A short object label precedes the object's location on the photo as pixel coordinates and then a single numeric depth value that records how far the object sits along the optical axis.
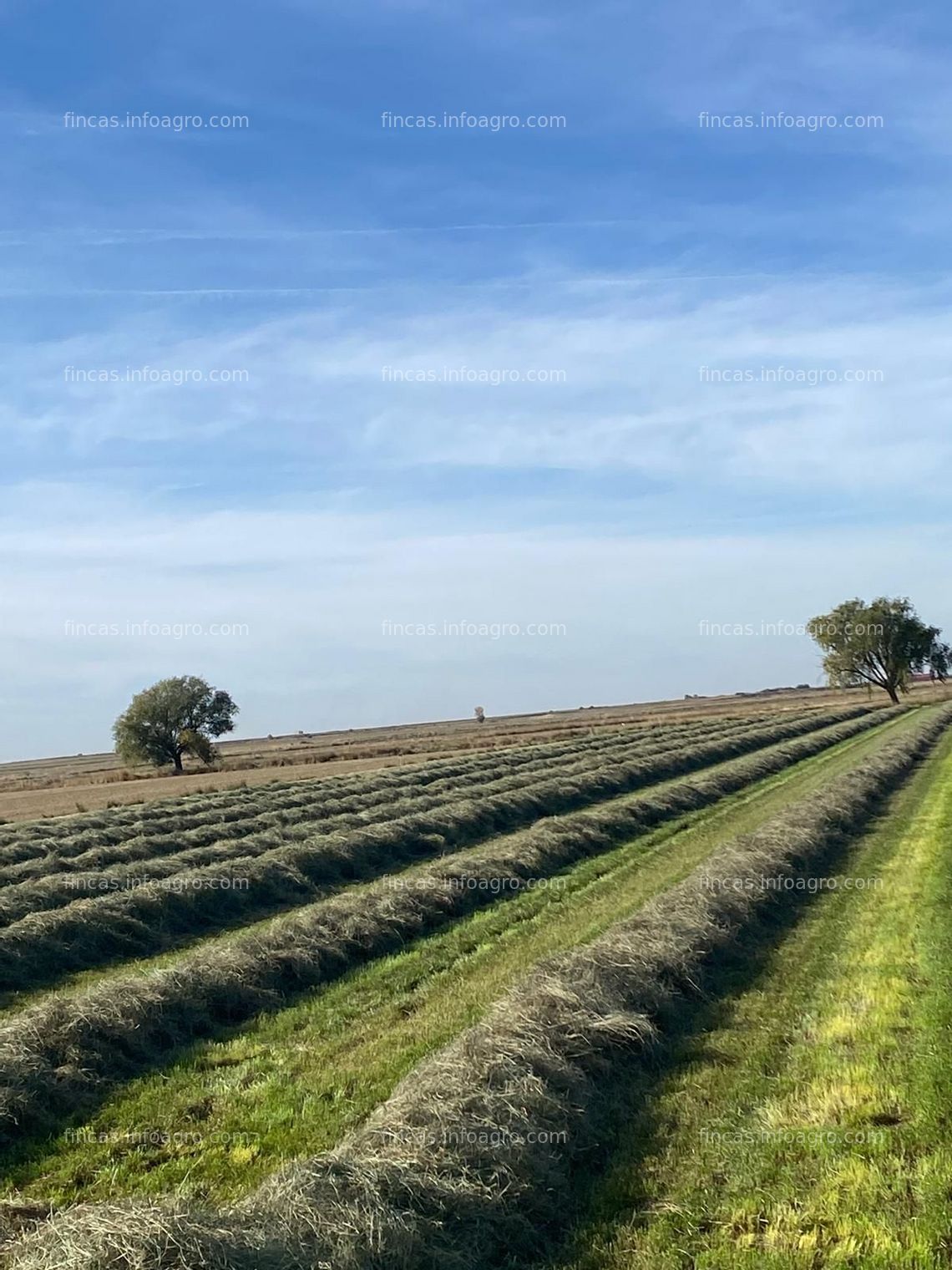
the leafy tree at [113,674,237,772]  83.44
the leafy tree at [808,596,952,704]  93.31
